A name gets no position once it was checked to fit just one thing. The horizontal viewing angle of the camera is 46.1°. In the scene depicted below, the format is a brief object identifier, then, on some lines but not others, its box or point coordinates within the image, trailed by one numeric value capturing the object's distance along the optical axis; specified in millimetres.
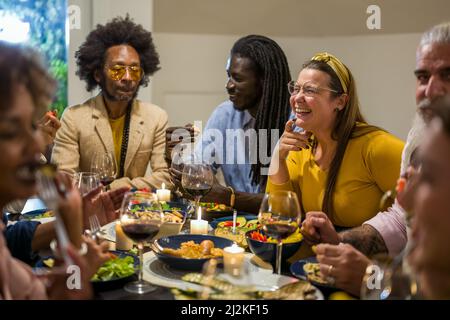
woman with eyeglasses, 2084
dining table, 1327
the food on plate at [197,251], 1523
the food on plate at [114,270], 1385
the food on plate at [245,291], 1008
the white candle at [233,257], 1188
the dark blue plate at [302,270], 1355
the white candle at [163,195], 2320
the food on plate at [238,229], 1753
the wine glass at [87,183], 1826
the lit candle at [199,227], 1814
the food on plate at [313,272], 1385
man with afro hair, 3125
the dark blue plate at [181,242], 1466
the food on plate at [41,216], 2020
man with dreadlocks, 3047
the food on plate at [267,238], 1609
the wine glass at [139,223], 1395
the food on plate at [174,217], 1847
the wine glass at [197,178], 2020
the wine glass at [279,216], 1476
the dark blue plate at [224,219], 2022
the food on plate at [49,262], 1417
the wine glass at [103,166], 2180
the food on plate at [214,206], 2197
